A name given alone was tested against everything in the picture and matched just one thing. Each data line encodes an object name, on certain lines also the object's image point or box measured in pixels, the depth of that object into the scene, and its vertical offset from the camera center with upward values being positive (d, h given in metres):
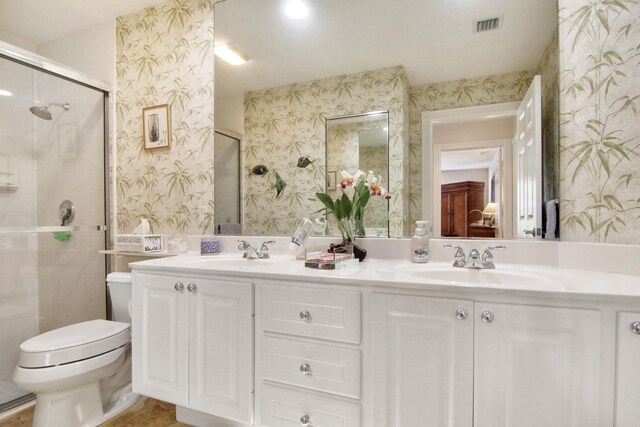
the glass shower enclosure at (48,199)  1.85 +0.09
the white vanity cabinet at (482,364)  0.82 -0.45
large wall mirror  1.36 +0.67
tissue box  1.82 -0.19
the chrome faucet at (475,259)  1.24 -0.20
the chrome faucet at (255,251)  1.60 -0.21
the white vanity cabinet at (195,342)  1.18 -0.54
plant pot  1.42 -0.18
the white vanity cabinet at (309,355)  1.03 -0.51
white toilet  1.29 -0.70
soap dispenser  1.36 -0.16
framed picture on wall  1.97 +0.55
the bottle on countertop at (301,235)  1.48 -0.12
